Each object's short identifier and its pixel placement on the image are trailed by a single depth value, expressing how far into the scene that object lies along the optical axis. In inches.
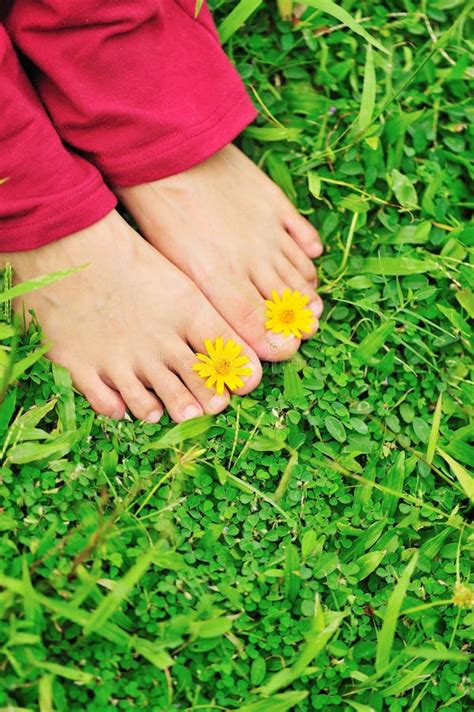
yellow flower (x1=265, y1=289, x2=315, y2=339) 31.1
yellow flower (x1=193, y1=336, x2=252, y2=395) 30.5
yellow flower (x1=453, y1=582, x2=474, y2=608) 28.8
